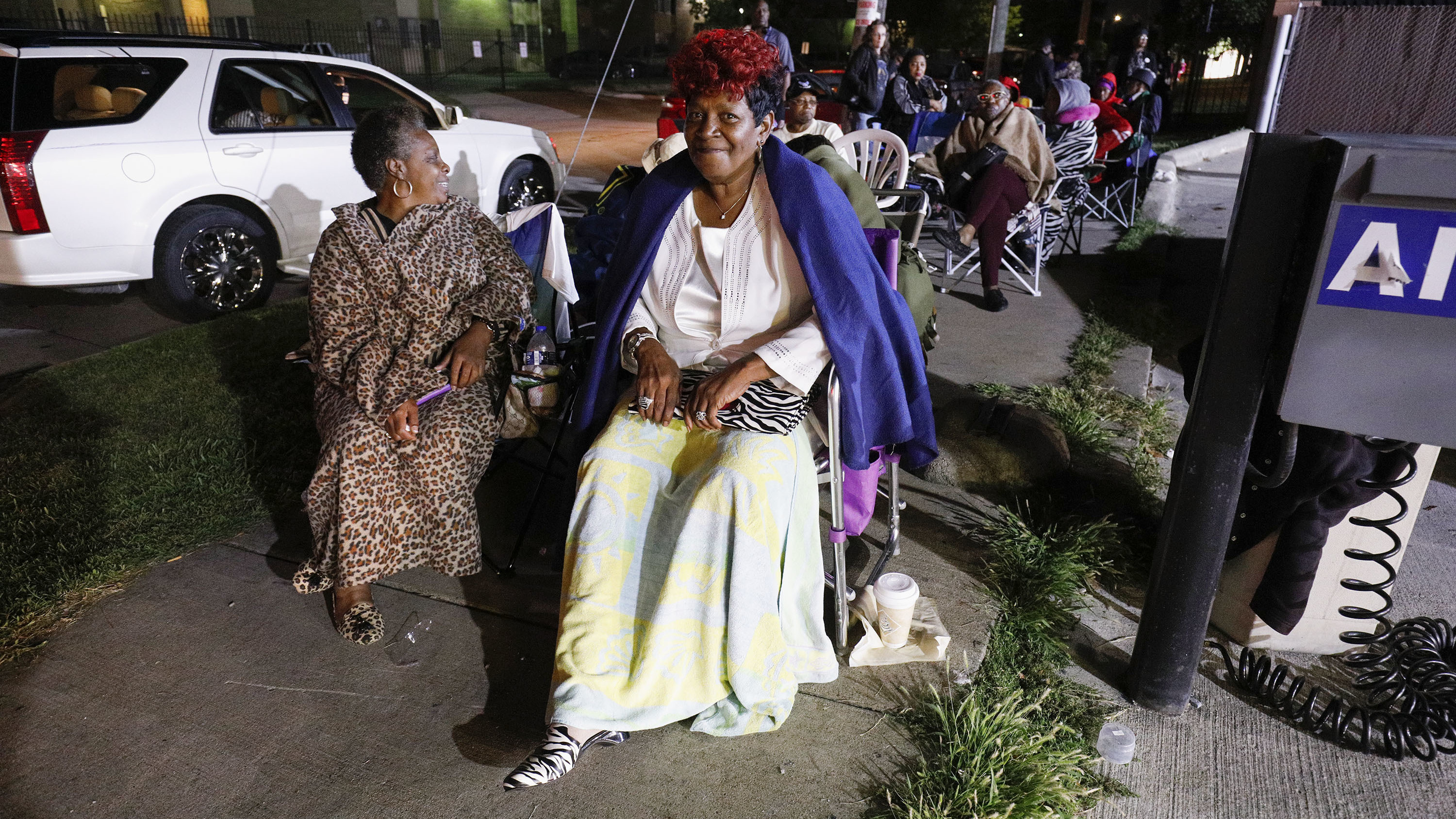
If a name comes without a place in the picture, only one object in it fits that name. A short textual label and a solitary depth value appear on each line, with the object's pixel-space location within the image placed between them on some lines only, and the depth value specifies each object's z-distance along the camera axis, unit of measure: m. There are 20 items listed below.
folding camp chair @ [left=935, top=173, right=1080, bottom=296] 6.33
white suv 5.15
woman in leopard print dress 2.72
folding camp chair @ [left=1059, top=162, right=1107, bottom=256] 7.05
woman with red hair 2.27
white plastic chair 4.67
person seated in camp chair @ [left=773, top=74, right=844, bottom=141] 5.17
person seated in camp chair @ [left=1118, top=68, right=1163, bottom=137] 9.34
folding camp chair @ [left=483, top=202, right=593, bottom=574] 3.19
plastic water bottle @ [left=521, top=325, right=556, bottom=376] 2.97
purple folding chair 2.54
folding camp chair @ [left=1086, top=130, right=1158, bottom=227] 8.45
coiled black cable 2.29
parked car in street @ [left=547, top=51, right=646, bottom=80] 29.92
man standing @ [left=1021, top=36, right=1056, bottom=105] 10.64
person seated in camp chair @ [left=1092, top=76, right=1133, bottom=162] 8.55
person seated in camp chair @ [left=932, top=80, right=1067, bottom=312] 5.96
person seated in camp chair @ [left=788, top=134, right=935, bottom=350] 3.04
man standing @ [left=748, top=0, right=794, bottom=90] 8.38
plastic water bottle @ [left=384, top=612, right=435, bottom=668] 2.68
